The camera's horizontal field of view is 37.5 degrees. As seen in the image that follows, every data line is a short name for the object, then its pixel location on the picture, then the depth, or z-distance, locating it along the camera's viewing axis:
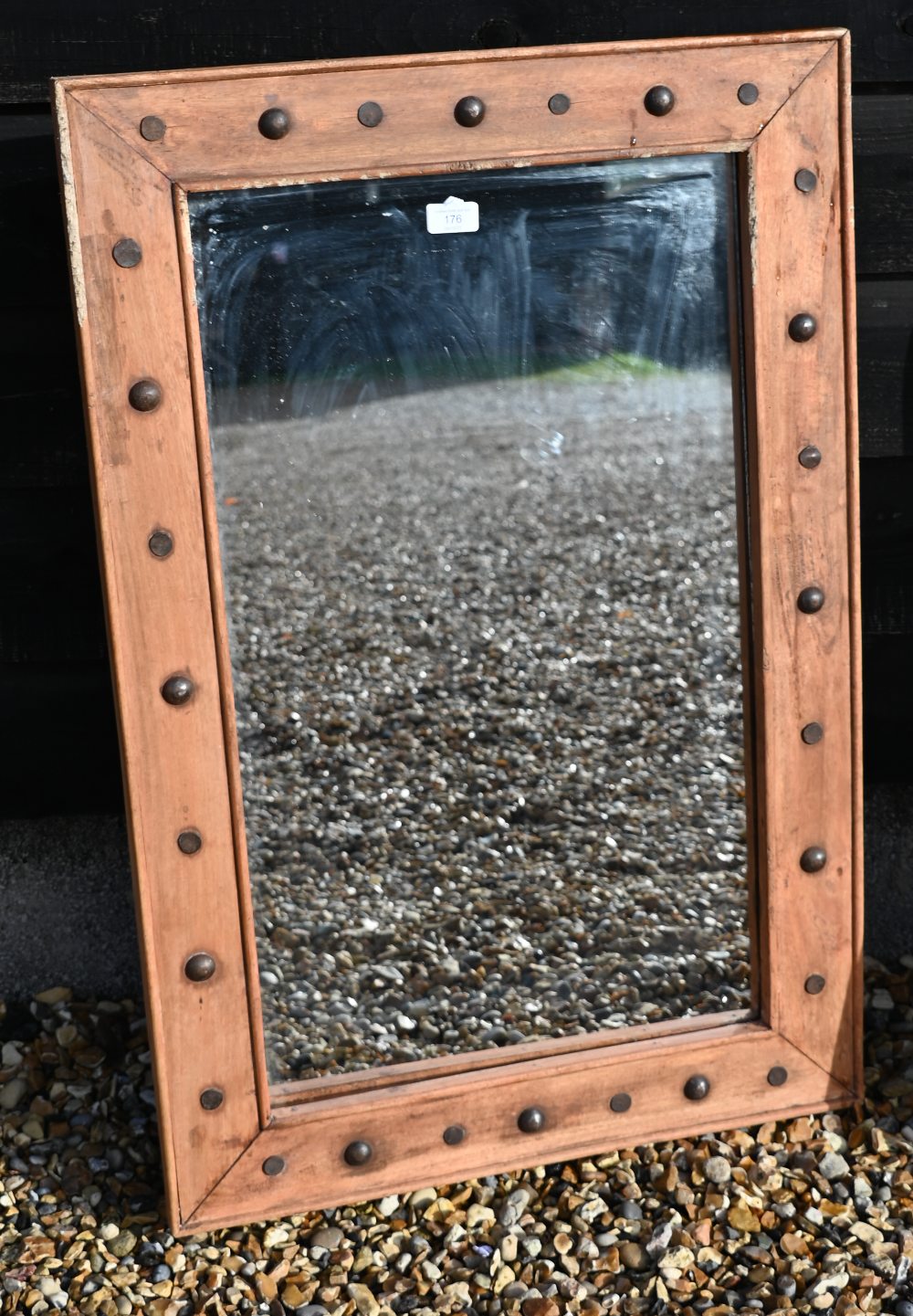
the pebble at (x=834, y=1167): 1.75
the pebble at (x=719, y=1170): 1.73
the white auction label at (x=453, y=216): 1.50
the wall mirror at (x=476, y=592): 1.47
